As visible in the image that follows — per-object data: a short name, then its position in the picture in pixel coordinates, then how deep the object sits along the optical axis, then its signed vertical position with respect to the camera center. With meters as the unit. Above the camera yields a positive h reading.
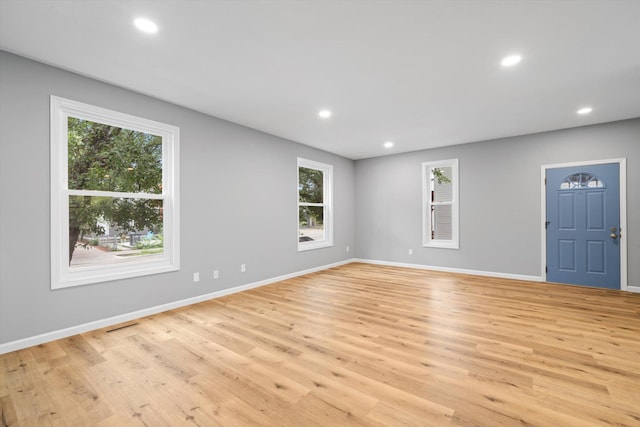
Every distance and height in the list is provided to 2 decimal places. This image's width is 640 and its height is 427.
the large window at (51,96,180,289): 2.91 +0.23
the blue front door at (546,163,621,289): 4.59 -0.21
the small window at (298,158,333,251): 6.07 +0.21
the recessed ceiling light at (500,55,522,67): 2.70 +1.47
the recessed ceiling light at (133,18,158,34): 2.18 +1.49
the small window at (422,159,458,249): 6.18 +0.23
